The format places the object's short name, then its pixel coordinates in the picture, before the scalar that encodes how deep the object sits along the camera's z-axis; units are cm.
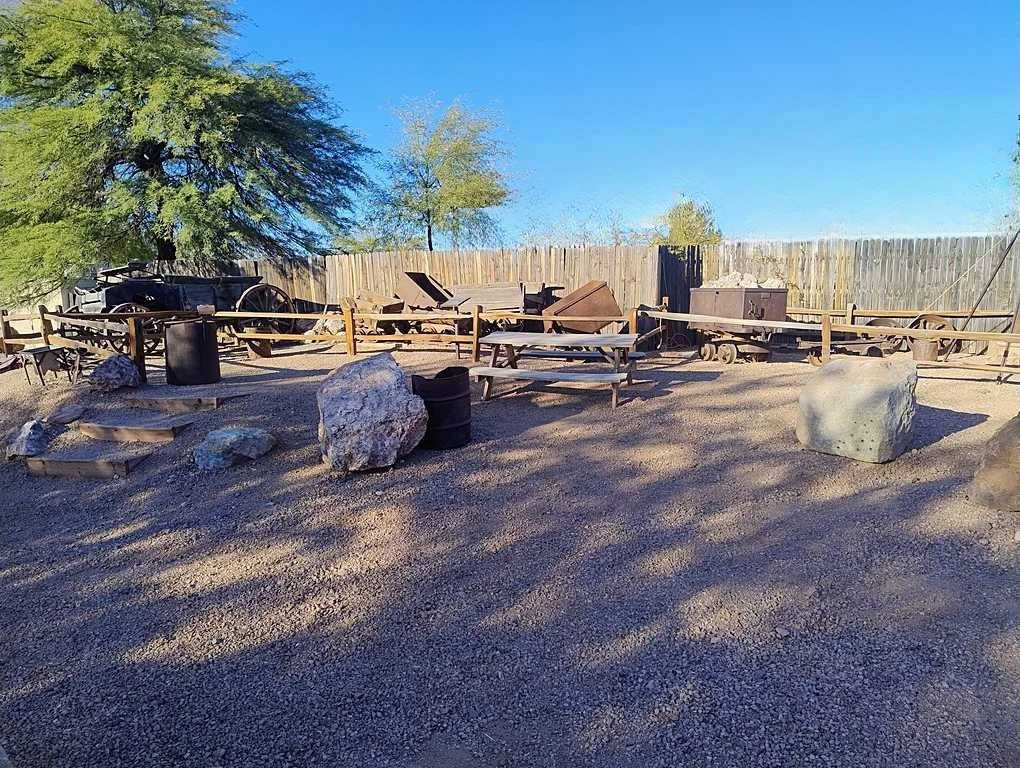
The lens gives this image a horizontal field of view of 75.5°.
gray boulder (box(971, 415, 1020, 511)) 386
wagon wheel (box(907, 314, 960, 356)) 1037
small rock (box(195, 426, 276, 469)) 534
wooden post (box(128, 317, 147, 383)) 810
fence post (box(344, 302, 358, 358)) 1046
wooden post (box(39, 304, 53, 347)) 880
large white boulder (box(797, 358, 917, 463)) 469
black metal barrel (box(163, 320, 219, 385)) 802
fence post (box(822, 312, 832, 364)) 804
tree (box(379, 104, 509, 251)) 2442
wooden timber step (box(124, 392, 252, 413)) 691
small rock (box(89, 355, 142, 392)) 756
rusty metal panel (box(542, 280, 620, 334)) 1058
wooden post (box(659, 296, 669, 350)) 1148
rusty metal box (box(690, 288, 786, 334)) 991
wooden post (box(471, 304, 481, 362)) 931
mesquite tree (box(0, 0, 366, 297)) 1644
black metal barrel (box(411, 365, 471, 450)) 543
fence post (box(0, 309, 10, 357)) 996
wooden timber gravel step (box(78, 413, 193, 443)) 614
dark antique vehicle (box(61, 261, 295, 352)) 1173
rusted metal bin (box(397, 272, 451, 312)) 1274
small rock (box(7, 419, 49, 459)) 603
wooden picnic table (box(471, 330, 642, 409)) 668
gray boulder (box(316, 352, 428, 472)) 497
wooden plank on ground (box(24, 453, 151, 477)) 553
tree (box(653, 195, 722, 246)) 2364
